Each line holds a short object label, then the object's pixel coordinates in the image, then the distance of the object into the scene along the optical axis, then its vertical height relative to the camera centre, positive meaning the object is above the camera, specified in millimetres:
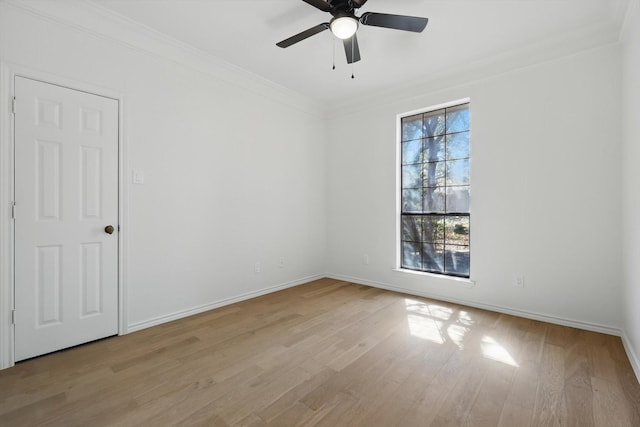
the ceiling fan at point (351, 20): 2178 +1465
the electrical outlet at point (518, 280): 3178 -721
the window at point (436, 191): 3711 +301
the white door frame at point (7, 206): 2141 +57
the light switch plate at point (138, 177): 2810 +352
